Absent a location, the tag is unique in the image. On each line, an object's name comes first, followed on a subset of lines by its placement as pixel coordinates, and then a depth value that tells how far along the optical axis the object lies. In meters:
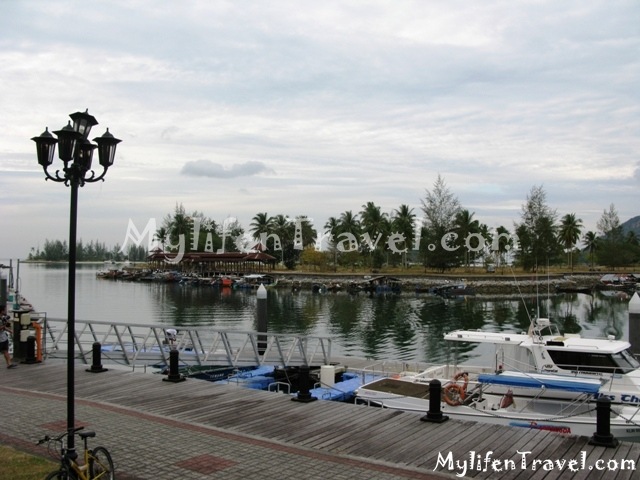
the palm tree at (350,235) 126.38
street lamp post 8.35
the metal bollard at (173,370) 15.13
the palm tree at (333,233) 129.12
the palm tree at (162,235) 170.88
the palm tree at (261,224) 141.38
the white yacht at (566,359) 16.38
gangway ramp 21.06
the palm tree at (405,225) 119.50
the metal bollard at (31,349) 18.23
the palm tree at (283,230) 140.38
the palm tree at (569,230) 124.38
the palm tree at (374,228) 120.38
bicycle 7.06
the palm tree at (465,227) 110.61
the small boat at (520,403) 14.52
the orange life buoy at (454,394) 15.75
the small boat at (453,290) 89.56
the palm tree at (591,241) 145.88
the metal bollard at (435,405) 11.18
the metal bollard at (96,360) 16.33
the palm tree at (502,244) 127.25
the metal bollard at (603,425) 9.48
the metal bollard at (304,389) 12.87
